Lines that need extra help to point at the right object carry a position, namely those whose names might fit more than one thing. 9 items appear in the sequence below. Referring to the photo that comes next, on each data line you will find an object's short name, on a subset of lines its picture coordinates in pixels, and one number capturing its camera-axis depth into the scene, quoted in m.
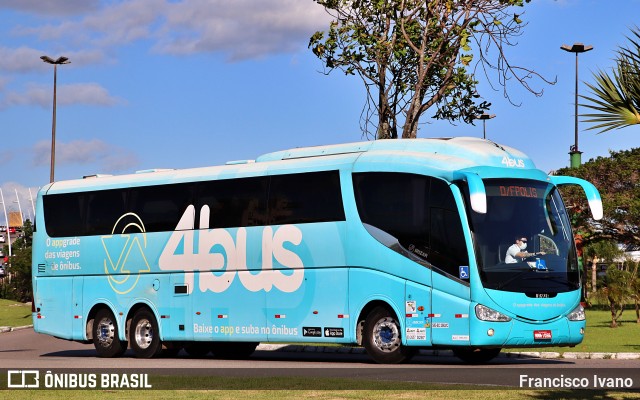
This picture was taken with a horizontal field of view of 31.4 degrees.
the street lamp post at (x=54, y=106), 53.59
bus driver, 19.67
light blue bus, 19.72
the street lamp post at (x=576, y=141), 44.50
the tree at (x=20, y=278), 70.25
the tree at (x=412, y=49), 26.86
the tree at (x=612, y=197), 39.88
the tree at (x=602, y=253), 59.36
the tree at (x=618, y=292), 31.12
